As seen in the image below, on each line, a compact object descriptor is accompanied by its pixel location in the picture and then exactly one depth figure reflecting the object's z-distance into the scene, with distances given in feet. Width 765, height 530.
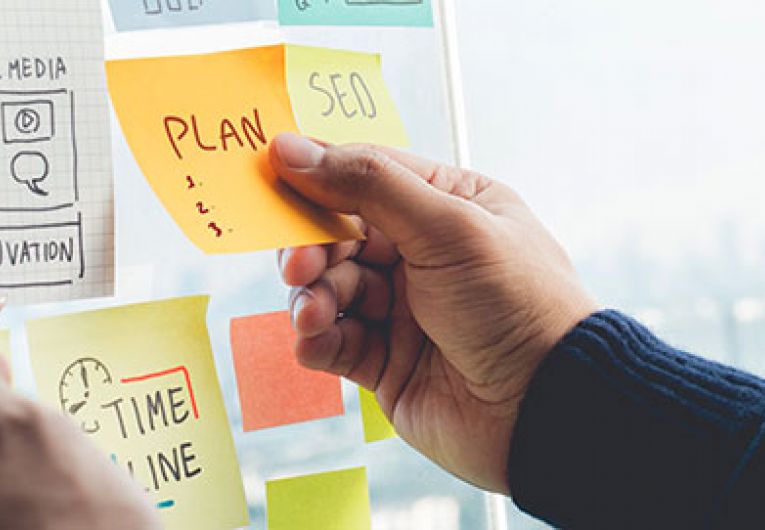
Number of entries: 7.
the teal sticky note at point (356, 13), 2.68
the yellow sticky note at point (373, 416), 2.86
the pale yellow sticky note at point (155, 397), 2.39
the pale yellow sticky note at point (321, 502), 2.67
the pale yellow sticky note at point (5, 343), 2.35
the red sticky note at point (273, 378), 2.67
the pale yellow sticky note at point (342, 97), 2.39
